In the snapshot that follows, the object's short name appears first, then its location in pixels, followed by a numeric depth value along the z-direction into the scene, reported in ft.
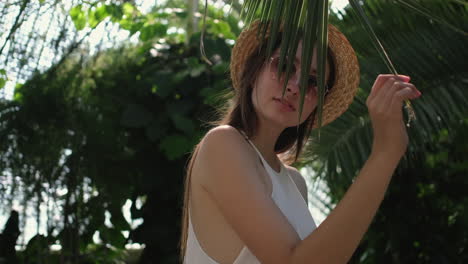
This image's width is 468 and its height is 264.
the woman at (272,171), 4.88
